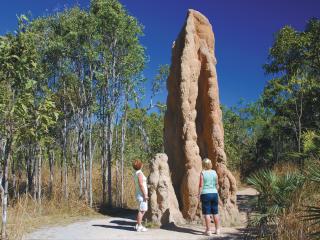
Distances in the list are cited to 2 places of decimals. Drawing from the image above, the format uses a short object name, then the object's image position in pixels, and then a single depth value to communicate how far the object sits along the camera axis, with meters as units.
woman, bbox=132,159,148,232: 8.26
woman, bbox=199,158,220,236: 7.90
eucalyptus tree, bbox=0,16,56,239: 6.63
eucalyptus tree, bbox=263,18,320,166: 13.96
